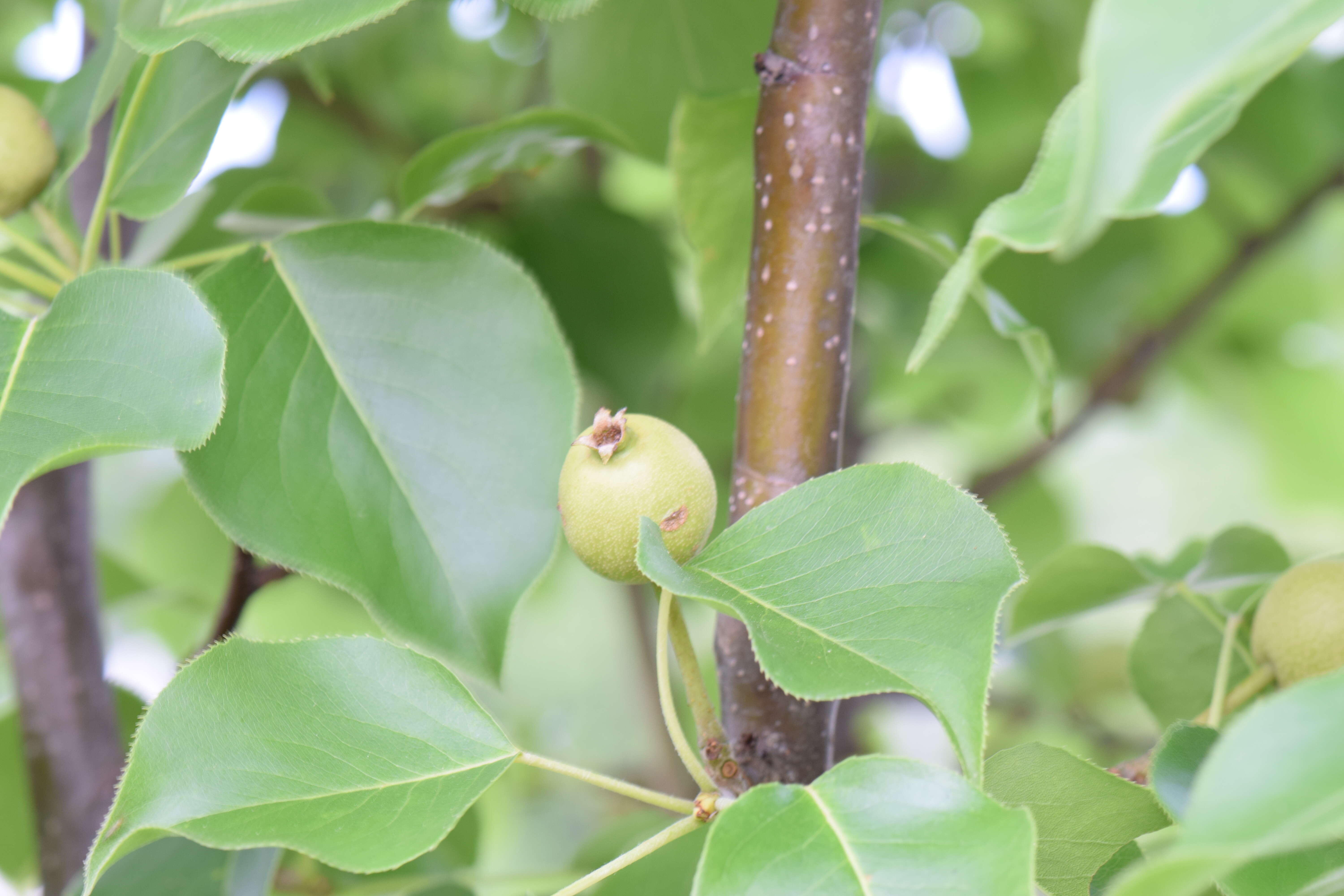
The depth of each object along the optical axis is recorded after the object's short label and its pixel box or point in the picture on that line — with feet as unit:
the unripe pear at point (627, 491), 2.84
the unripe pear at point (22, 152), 3.07
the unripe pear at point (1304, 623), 2.94
